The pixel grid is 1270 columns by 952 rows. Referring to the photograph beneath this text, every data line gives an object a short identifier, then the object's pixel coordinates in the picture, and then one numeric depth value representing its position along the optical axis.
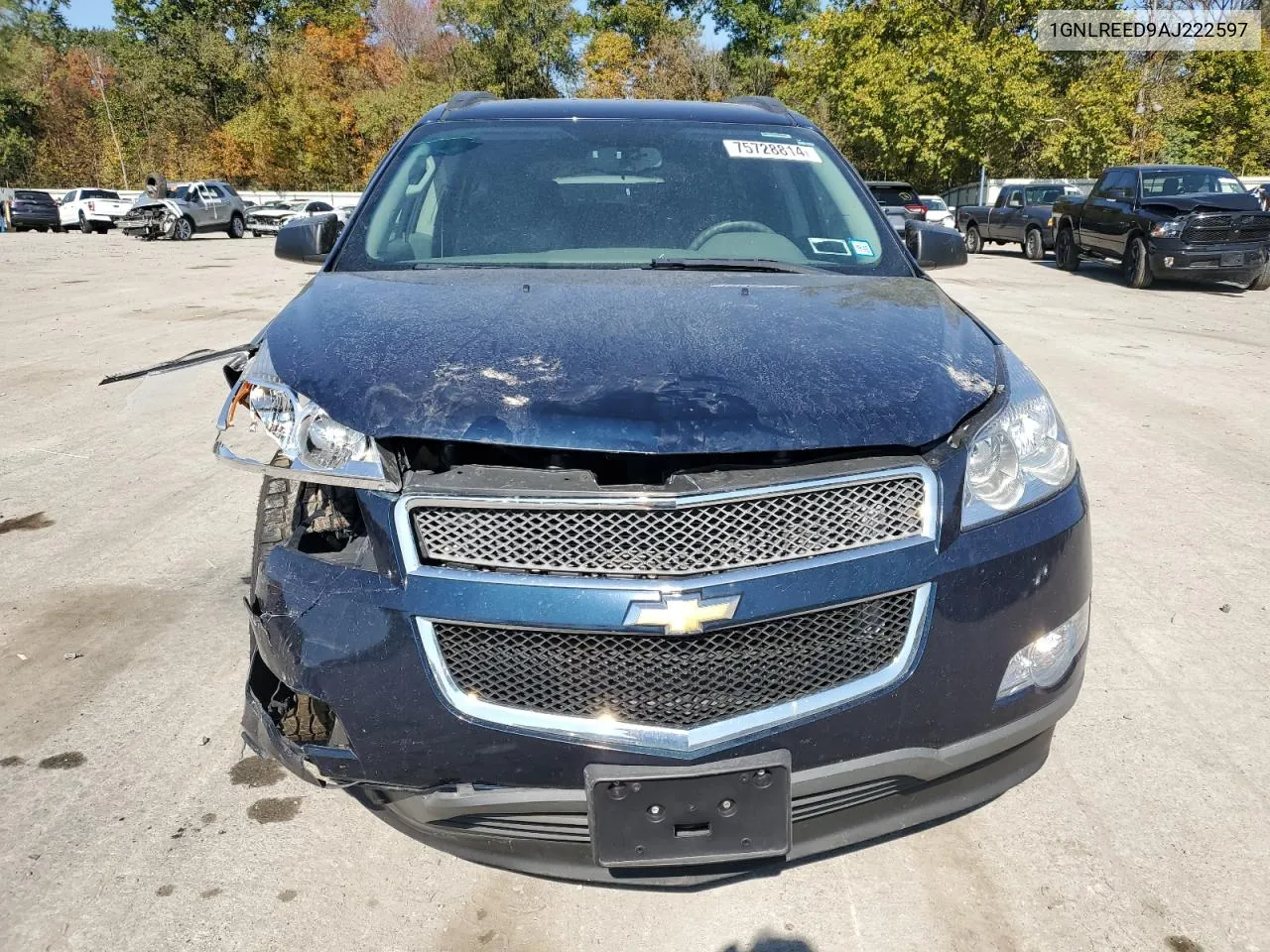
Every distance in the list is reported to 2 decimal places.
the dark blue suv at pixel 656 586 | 1.88
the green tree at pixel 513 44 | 50.09
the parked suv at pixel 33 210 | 38.12
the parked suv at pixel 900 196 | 25.80
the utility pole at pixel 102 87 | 59.16
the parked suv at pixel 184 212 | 31.06
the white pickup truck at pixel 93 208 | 37.25
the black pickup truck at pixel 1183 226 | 14.63
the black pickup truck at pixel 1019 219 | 21.49
